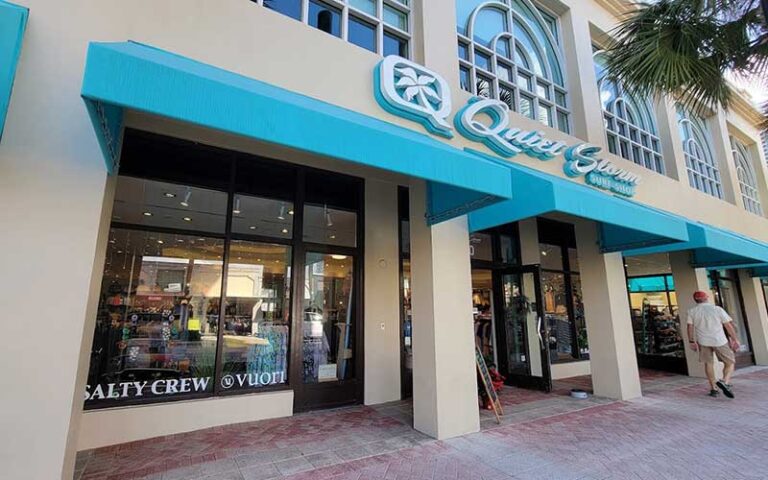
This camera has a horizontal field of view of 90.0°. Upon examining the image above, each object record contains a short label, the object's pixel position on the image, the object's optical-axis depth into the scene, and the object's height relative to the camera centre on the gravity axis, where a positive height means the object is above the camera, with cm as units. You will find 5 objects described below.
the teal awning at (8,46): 268 +192
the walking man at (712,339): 668 -54
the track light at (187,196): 532 +160
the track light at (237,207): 559 +152
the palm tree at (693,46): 561 +395
